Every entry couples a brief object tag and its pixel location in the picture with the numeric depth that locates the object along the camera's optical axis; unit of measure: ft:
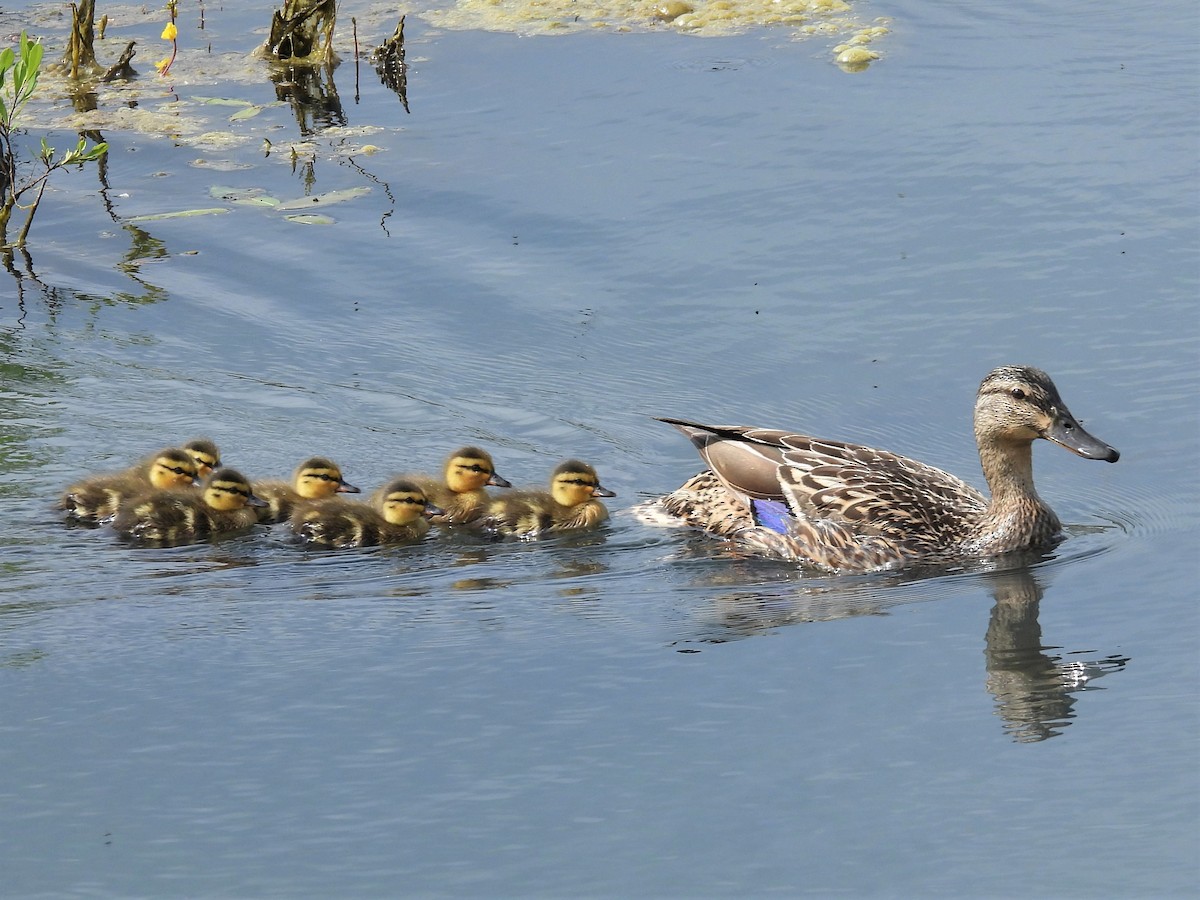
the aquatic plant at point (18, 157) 51.49
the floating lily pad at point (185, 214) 57.98
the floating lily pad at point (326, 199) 58.29
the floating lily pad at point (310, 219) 56.88
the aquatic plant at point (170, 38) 69.10
